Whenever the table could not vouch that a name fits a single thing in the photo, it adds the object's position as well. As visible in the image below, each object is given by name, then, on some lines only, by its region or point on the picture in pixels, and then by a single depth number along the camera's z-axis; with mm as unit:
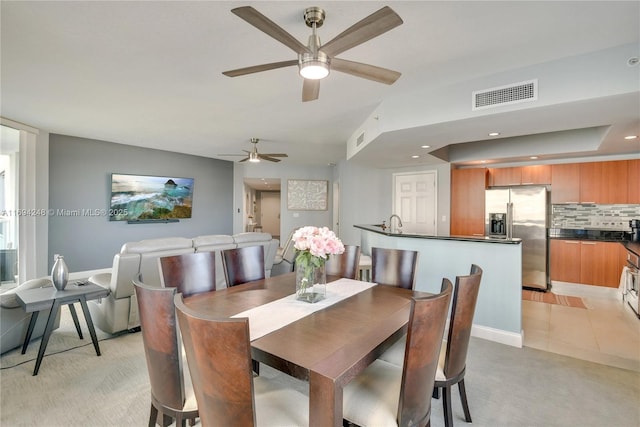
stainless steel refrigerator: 4703
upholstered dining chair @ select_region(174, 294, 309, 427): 927
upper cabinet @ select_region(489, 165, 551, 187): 4773
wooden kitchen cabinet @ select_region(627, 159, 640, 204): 4175
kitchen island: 2865
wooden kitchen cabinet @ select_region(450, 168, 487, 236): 5180
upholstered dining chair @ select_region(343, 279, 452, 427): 1119
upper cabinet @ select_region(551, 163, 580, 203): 4559
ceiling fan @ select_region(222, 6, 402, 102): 1427
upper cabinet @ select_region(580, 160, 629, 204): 4273
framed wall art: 8219
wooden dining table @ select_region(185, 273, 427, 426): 1020
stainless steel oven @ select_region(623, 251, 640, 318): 3401
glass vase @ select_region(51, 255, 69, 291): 2488
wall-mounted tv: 5695
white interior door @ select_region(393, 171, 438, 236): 5673
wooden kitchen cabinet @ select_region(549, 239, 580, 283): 4527
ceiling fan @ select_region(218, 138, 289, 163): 5168
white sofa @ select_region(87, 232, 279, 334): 2752
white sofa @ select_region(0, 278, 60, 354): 2441
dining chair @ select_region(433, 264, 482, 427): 1480
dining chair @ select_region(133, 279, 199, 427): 1245
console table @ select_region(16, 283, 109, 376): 2268
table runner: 1438
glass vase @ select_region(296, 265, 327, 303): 1852
